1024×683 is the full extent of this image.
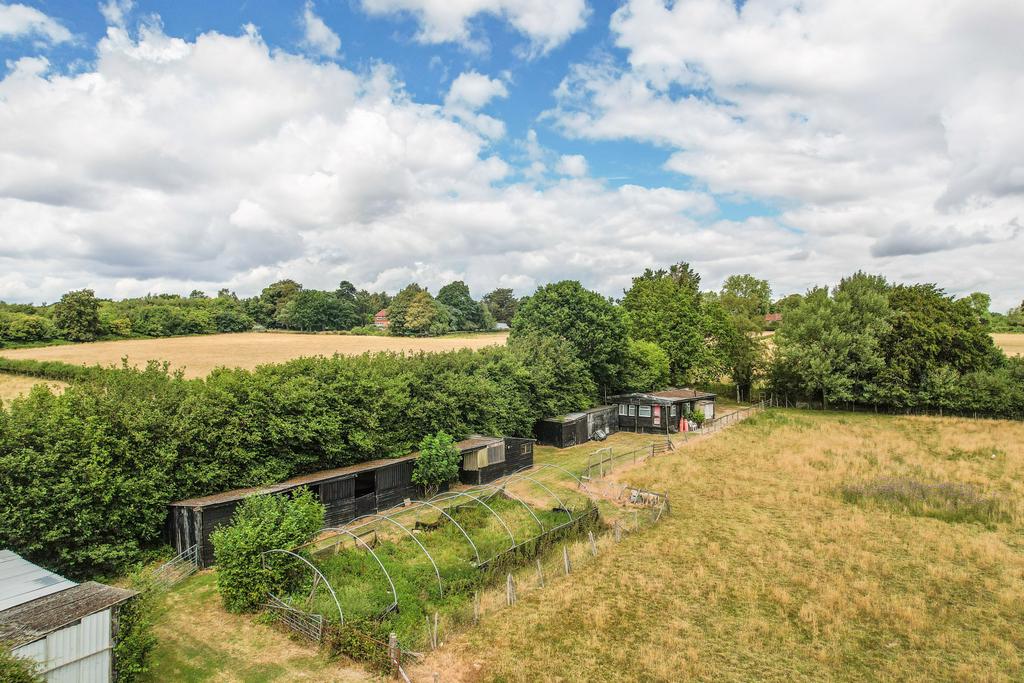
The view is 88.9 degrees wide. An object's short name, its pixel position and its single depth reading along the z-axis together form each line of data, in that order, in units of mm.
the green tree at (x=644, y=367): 51312
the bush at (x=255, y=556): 16391
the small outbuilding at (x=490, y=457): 31203
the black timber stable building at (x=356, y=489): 20250
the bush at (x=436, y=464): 28484
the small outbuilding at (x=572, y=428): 41219
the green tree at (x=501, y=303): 169875
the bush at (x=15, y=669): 9461
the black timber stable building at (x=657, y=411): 45562
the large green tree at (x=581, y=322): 46438
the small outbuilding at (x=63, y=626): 10805
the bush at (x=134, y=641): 12305
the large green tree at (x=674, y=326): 59625
